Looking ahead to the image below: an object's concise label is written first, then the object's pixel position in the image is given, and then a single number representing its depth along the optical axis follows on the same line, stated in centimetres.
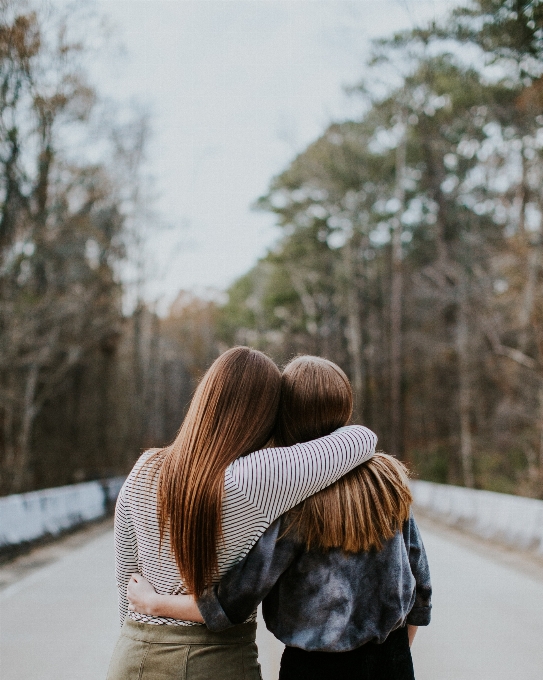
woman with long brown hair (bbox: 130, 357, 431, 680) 213
